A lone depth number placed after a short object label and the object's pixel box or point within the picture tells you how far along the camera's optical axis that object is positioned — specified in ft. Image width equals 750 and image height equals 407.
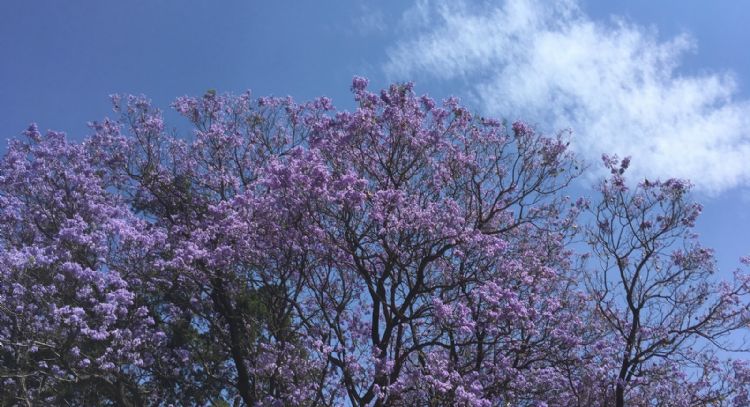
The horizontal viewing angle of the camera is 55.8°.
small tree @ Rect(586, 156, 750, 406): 45.14
